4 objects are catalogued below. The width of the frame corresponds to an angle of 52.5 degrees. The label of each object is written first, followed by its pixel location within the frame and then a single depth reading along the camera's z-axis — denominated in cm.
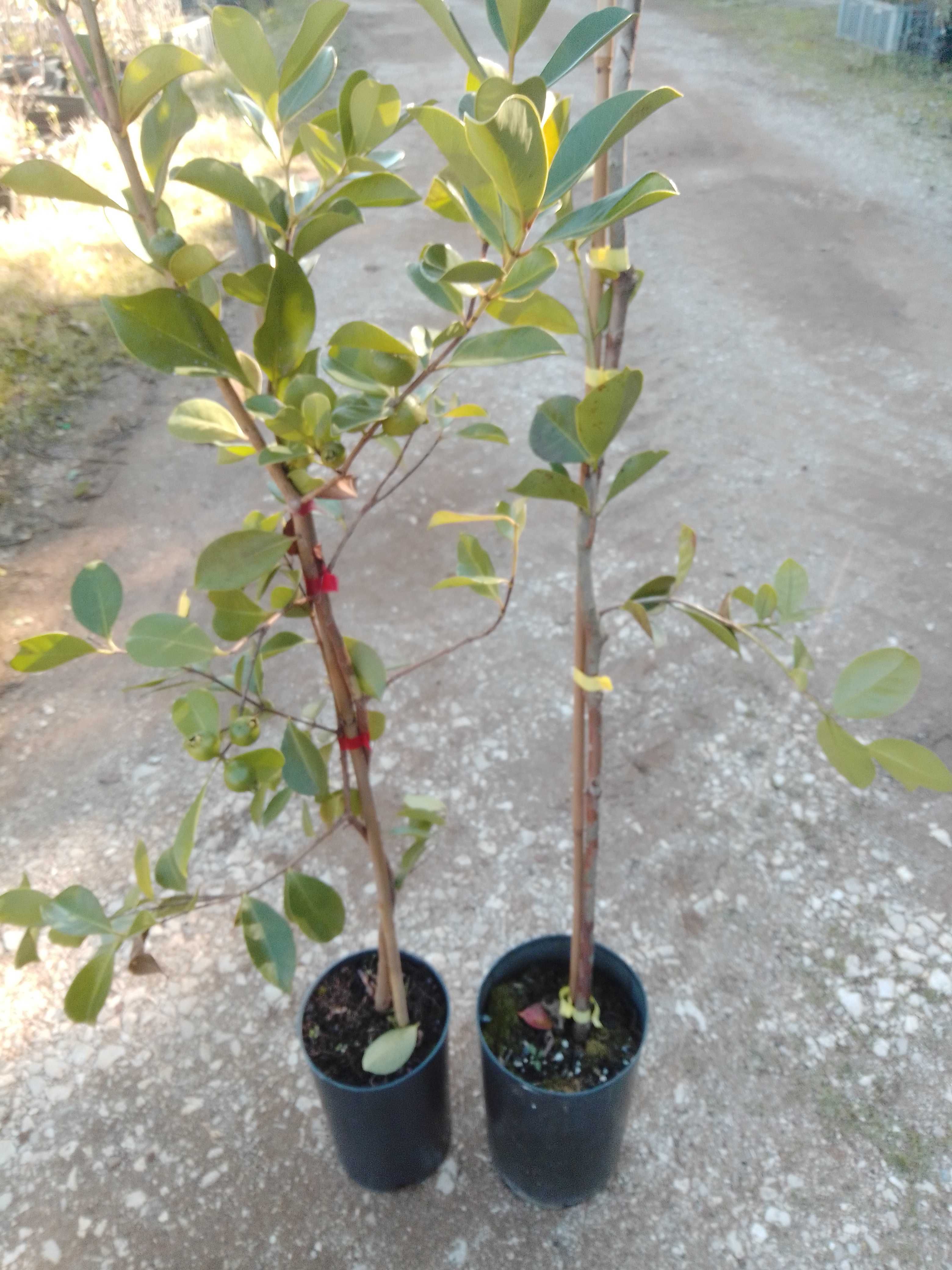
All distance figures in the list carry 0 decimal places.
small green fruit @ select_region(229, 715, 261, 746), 91
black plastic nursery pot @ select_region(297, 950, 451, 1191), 134
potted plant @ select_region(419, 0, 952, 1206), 75
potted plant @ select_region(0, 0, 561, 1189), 73
